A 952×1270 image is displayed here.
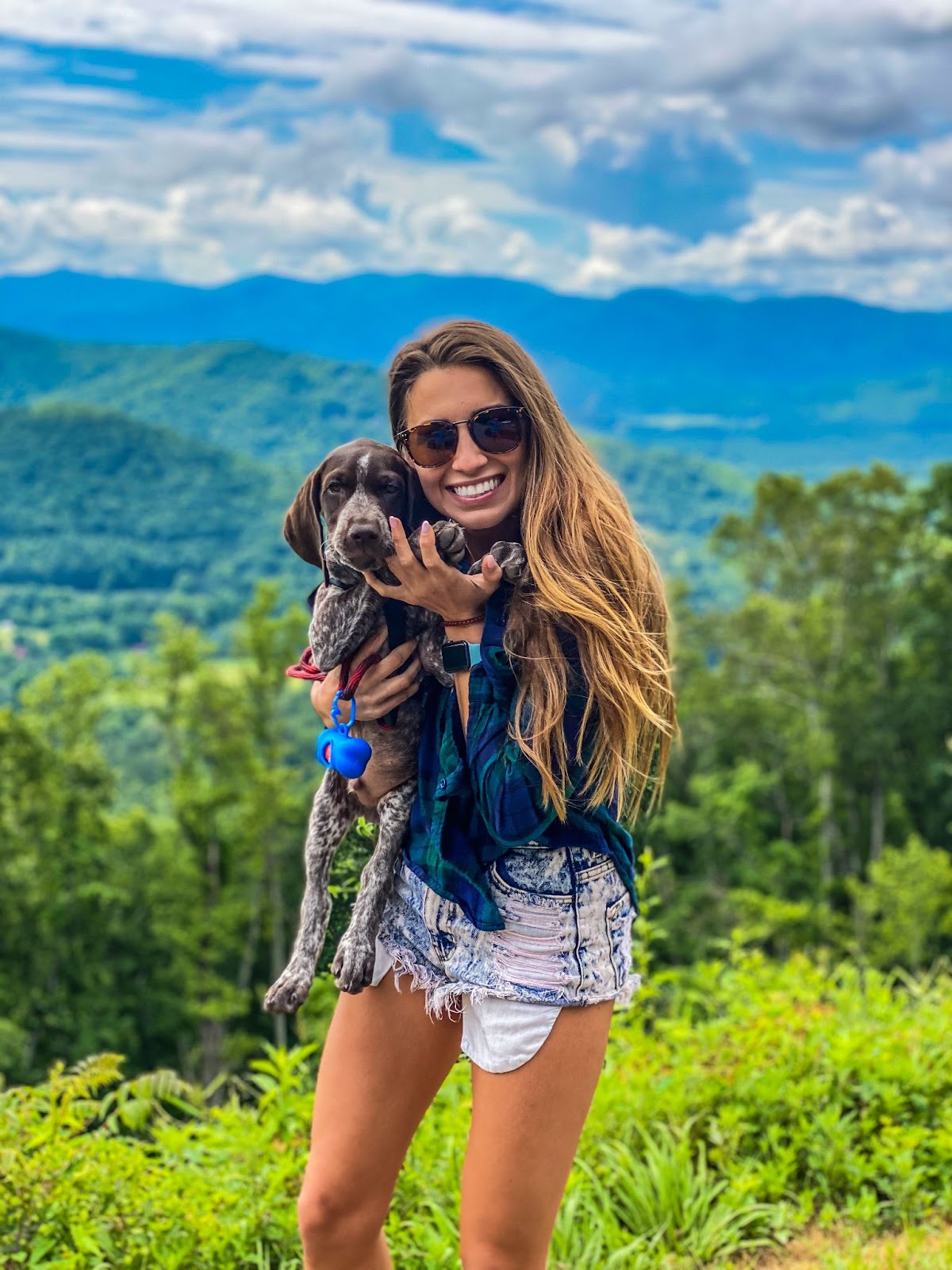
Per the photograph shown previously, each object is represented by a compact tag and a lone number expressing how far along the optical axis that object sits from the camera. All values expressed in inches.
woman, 83.2
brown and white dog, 95.3
